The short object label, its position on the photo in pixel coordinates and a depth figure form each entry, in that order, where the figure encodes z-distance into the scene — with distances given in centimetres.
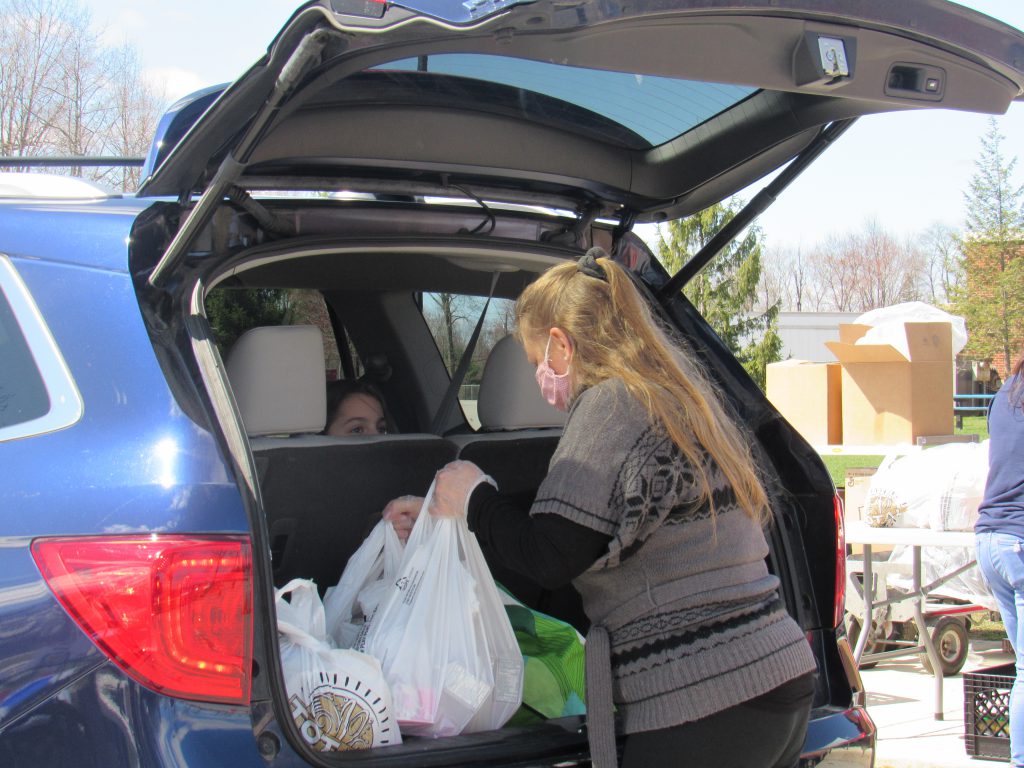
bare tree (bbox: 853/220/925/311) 4900
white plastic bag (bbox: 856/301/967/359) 913
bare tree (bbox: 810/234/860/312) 4938
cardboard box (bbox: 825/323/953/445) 909
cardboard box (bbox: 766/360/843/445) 1028
